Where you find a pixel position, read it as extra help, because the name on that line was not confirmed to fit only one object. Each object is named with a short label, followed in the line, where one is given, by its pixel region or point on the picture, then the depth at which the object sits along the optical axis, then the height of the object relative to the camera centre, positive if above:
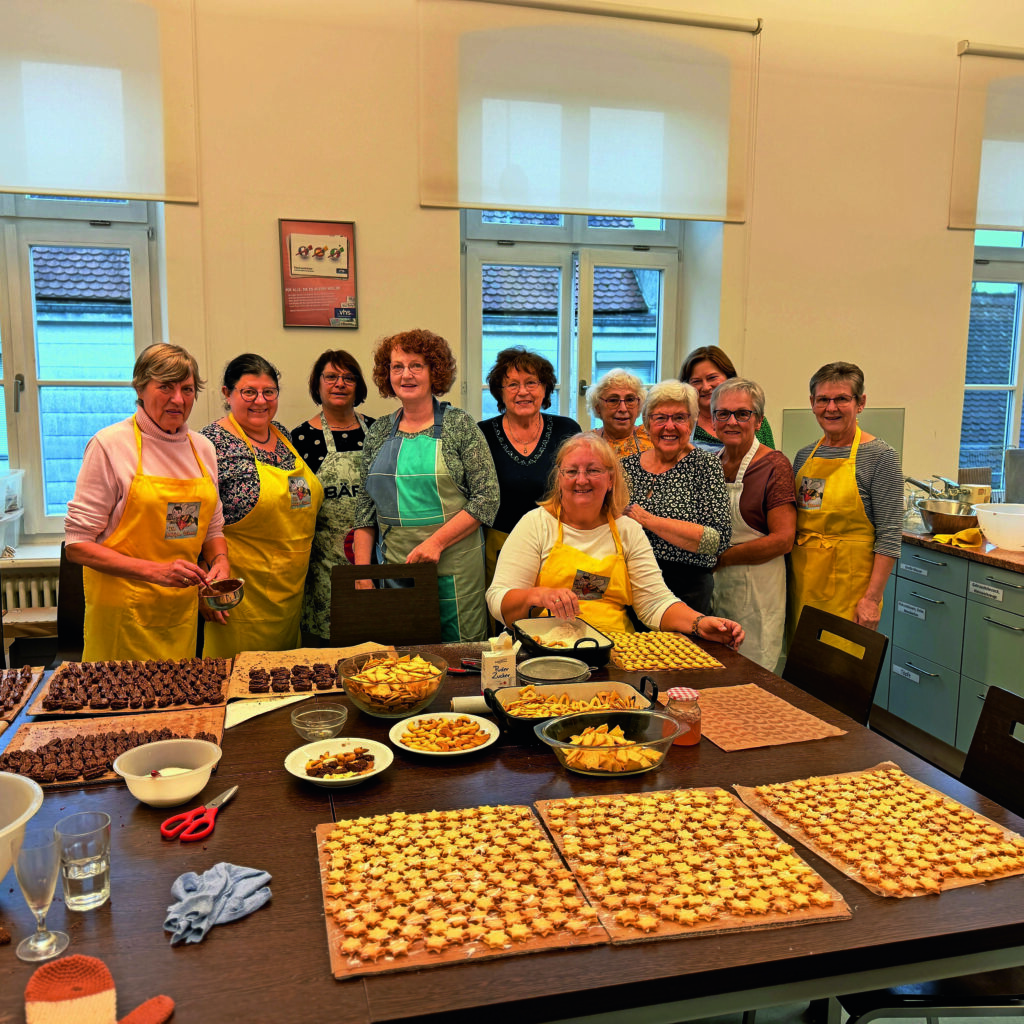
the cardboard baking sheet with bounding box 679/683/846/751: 1.67 -0.69
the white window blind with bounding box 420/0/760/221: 3.67 +1.27
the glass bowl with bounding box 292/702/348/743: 1.62 -0.66
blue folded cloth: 1.06 -0.68
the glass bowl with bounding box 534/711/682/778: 1.50 -0.65
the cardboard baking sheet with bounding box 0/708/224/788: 1.61 -0.69
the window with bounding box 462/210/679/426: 4.29 +0.48
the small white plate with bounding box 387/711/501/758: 1.56 -0.68
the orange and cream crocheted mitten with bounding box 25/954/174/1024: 0.90 -0.68
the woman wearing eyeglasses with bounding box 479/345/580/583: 3.01 -0.19
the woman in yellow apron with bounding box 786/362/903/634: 2.90 -0.42
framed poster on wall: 3.58 +0.48
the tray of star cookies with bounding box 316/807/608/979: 1.03 -0.69
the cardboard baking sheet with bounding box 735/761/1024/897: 1.21 -0.69
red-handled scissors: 1.29 -0.69
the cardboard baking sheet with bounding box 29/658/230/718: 1.74 -0.69
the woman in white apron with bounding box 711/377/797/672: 2.87 -0.46
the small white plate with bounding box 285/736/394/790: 1.44 -0.68
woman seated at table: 2.39 -0.49
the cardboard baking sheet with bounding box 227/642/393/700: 1.96 -0.70
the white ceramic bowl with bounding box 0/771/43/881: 1.16 -0.59
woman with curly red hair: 2.86 -0.33
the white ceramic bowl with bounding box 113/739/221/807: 1.36 -0.66
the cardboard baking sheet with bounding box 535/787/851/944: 1.09 -0.69
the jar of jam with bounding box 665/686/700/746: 1.61 -0.62
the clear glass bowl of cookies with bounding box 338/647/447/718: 1.73 -0.63
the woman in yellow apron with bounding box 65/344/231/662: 2.33 -0.40
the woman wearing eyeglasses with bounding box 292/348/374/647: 3.09 -0.29
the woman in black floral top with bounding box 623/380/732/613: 2.66 -0.35
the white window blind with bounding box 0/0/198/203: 3.28 +1.12
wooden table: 0.96 -0.70
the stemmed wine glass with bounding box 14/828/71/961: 1.02 -0.63
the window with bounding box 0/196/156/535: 3.76 +0.23
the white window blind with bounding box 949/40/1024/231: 4.36 +1.33
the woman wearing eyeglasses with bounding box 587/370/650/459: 3.12 -0.07
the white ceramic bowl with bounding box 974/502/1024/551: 3.27 -0.52
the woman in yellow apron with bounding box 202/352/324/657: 2.78 -0.43
